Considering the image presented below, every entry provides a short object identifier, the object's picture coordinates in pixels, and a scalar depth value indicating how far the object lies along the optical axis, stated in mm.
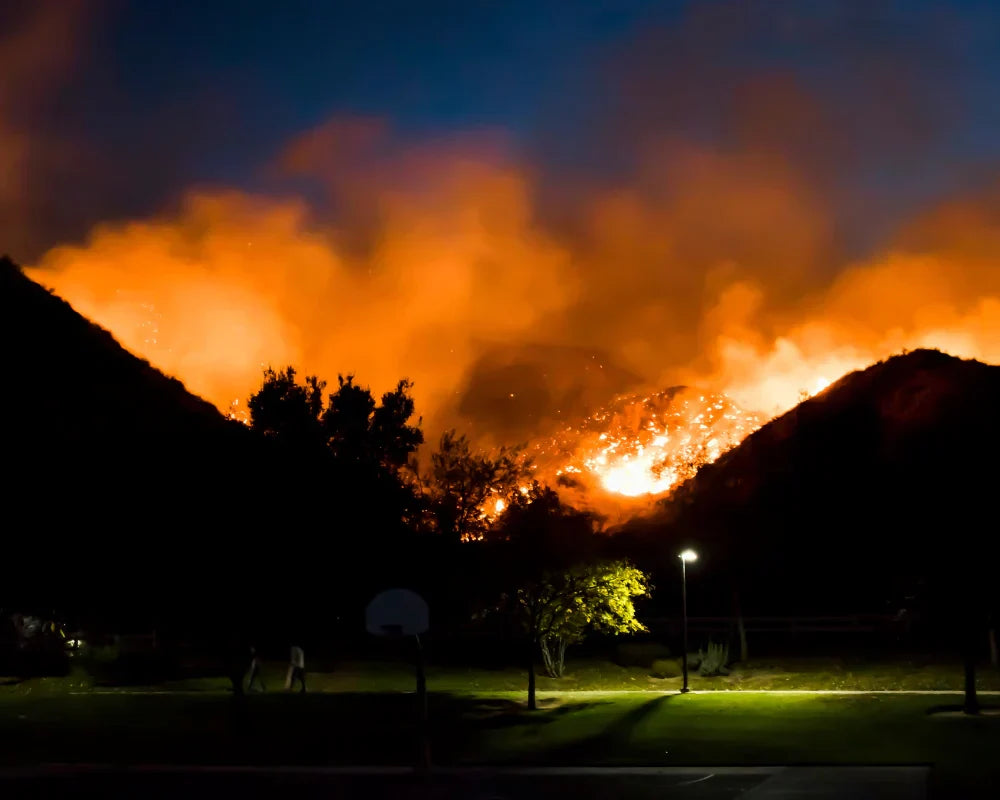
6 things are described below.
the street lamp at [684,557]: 42575
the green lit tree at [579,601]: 38750
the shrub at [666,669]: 49969
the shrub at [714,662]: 49250
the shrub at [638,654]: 52375
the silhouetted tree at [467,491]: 44656
